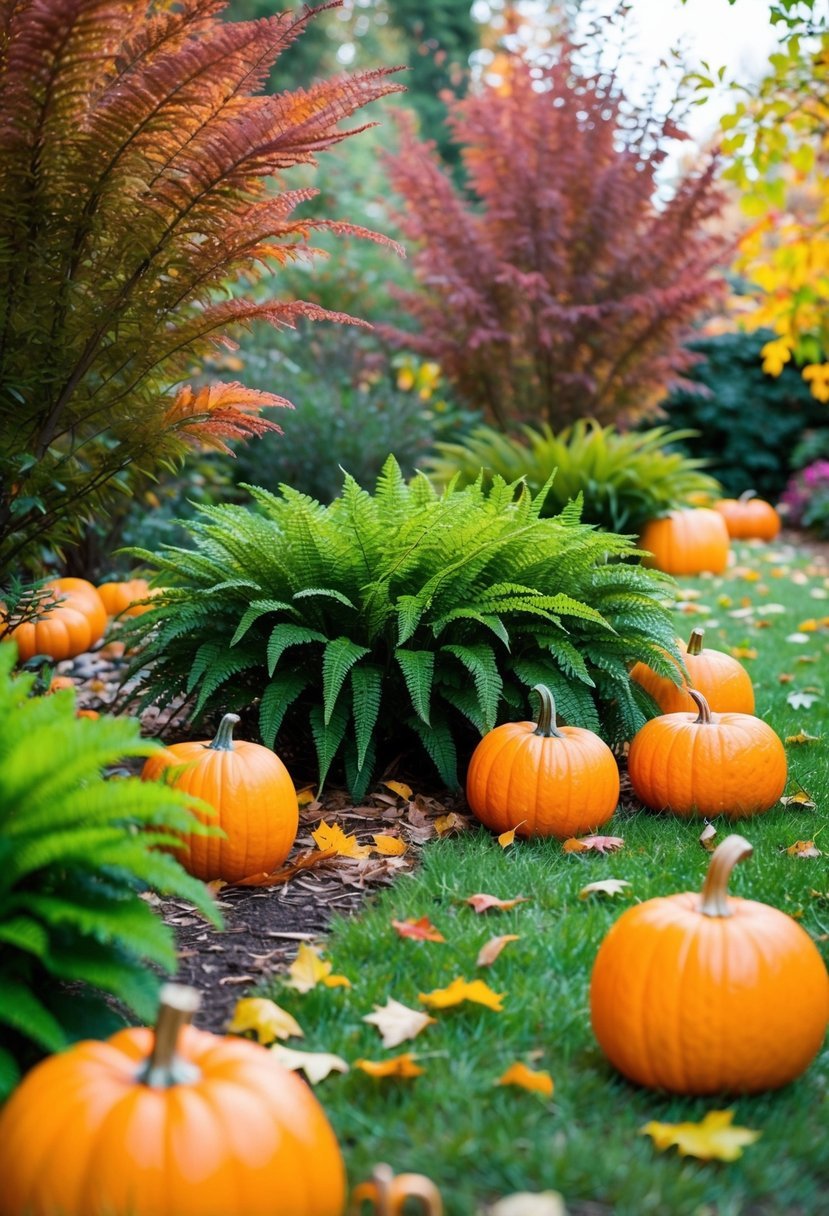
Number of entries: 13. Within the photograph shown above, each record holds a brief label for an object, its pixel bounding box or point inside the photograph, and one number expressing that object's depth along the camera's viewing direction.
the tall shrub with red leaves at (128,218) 2.71
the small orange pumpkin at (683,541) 7.20
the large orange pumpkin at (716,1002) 1.84
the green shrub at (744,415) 11.75
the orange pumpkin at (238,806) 2.74
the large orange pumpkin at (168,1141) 1.43
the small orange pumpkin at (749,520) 9.31
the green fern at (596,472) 6.86
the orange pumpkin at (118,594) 5.57
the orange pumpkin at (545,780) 2.98
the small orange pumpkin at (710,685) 3.66
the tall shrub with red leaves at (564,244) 7.84
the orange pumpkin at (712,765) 3.09
